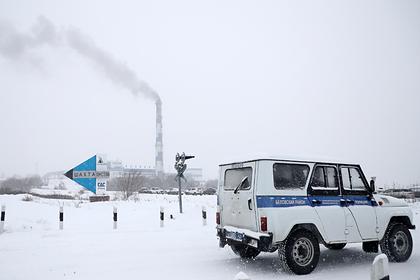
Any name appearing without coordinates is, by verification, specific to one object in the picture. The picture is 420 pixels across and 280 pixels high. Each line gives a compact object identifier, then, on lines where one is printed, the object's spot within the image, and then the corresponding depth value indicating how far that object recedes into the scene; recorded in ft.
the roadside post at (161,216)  42.64
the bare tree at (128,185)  90.16
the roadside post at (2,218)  37.45
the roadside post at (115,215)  40.90
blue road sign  35.60
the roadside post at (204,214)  44.19
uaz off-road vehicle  21.43
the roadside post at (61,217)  39.30
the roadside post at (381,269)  11.25
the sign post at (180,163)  57.00
